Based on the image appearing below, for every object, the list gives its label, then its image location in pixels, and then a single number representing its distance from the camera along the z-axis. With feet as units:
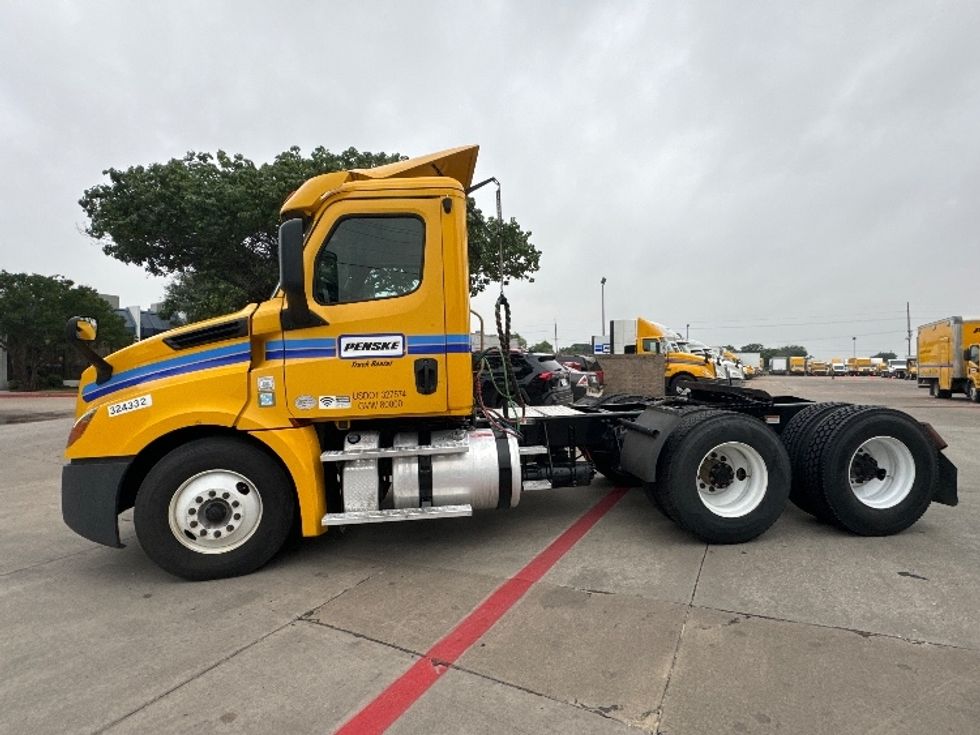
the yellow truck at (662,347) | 65.31
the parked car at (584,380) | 38.37
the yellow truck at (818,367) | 230.27
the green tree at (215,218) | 51.37
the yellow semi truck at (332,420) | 12.65
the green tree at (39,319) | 96.48
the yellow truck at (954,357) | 63.77
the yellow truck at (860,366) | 231.34
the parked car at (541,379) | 29.73
